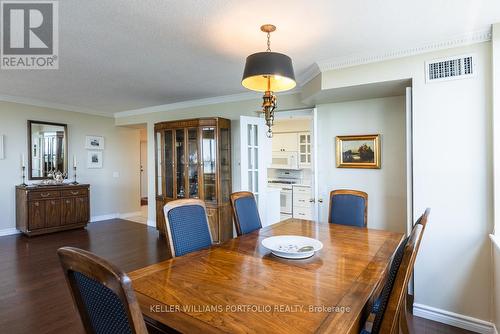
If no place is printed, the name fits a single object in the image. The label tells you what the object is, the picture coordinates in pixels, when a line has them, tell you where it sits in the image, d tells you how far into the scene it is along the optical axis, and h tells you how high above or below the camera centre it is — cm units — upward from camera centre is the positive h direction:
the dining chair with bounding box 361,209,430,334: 104 -49
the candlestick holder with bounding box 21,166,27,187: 512 -12
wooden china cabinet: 444 +1
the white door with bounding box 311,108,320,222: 360 -16
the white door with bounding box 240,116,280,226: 406 +6
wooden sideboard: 482 -76
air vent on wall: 238 +84
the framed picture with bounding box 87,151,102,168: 611 +16
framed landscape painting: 343 +16
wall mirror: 522 +35
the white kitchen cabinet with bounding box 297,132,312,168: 641 +39
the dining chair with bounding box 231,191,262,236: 253 -45
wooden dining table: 104 -58
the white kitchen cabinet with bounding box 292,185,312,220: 603 -82
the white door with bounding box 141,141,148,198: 897 -3
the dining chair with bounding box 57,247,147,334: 71 -37
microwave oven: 651 +12
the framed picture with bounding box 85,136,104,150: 607 +53
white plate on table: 171 -54
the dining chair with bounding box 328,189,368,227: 279 -45
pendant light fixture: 182 +64
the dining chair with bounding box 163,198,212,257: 191 -44
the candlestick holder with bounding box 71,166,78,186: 584 -14
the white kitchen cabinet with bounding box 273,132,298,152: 655 +55
